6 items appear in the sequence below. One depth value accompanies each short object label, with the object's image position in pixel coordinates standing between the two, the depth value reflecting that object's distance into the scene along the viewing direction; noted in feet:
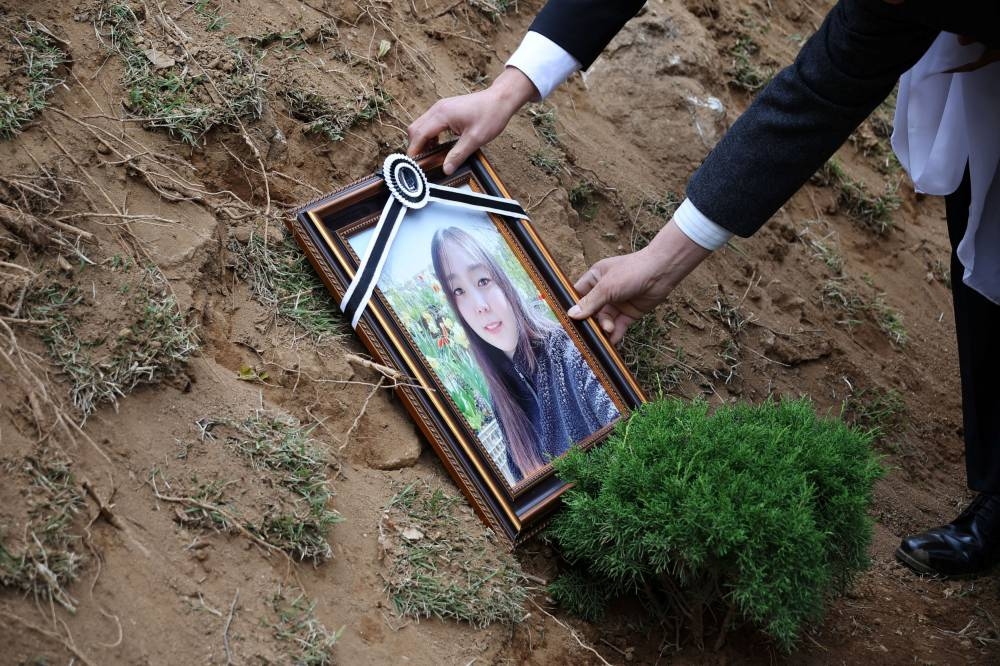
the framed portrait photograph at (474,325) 8.00
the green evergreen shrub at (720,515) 6.77
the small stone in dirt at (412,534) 7.54
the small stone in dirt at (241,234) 8.41
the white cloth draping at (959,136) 8.61
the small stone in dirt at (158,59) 8.83
